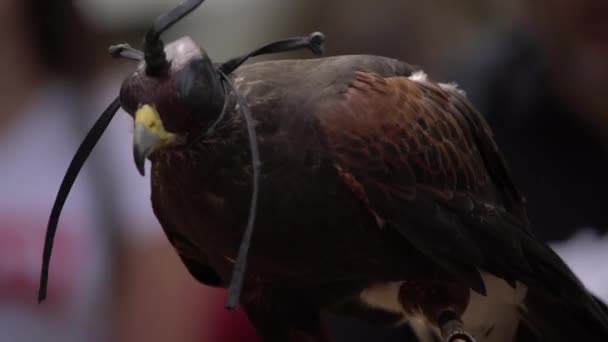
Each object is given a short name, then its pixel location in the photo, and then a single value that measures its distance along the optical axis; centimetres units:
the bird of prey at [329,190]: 365
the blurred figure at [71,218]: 415
